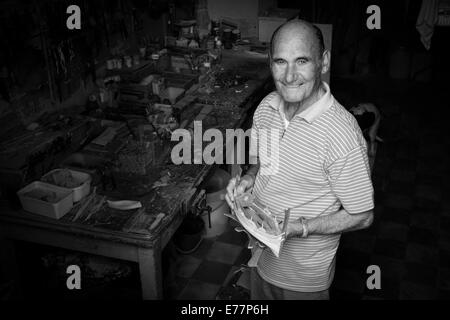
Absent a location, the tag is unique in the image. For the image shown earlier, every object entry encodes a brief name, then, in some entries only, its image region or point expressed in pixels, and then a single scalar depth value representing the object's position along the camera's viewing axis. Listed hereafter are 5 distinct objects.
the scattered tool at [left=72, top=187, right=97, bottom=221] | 3.32
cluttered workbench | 3.25
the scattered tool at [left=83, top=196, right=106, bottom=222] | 3.34
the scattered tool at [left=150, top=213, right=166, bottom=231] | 3.22
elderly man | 2.29
